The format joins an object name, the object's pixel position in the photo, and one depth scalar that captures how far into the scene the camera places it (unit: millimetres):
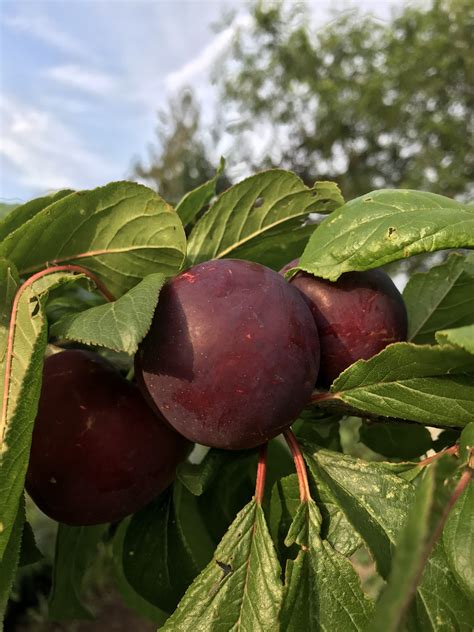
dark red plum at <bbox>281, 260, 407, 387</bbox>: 158
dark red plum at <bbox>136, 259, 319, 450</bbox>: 136
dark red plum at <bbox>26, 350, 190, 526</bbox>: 161
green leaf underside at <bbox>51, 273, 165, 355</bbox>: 125
